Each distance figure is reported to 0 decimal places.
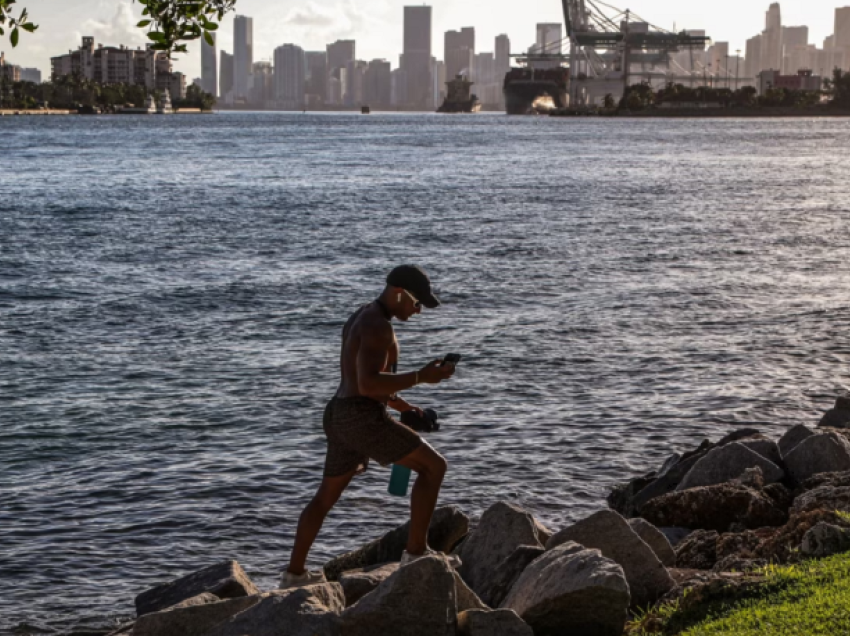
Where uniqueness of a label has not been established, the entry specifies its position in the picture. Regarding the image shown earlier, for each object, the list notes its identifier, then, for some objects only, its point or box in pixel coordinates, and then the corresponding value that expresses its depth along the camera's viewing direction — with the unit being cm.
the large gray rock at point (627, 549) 744
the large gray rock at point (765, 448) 1112
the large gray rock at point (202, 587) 755
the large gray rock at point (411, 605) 626
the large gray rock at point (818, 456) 1041
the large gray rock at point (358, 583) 723
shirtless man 698
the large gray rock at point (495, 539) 811
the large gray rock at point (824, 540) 704
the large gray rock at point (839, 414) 1276
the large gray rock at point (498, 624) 625
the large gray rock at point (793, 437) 1141
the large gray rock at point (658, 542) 838
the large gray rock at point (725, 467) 1054
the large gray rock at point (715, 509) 942
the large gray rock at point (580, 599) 647
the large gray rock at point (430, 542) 847
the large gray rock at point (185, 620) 684
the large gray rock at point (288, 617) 623
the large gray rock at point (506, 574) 759
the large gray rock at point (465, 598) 683
